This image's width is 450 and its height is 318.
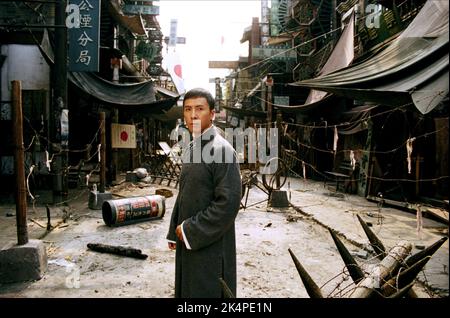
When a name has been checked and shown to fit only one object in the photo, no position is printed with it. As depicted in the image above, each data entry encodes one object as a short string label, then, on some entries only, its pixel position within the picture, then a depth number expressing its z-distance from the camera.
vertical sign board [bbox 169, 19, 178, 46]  22.96
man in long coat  2.40
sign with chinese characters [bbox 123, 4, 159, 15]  16.62
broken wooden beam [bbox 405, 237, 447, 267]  3.24
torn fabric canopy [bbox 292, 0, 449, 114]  3.84
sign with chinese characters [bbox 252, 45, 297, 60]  21.66
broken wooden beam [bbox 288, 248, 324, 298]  2.64
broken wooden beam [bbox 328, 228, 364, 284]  3.33
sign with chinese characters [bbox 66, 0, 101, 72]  9.42
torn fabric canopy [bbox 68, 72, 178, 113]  10.48
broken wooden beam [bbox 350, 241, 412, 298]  2.68
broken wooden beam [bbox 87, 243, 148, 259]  5.31
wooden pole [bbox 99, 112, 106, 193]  8.61
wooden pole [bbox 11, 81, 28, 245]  4.11
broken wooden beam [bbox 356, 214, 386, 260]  4.07
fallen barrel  7.13
